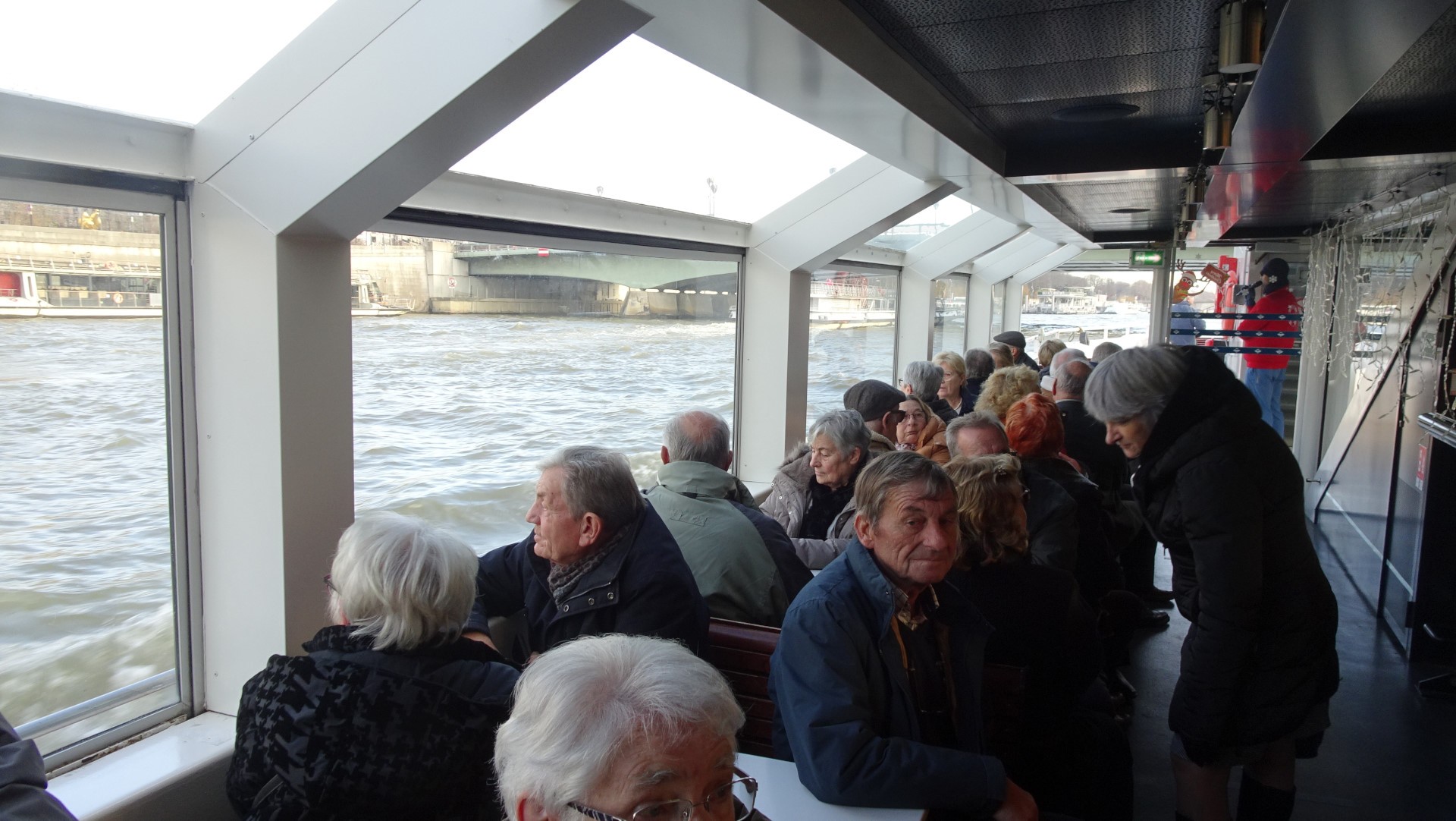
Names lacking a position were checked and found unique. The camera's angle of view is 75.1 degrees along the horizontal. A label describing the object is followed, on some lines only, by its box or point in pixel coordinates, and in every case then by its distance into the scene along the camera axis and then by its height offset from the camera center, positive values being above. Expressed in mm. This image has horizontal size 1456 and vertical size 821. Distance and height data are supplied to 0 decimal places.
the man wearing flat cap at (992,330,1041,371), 9062 -63
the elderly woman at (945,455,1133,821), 2861 -947
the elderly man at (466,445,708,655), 2600 -652
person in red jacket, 9445 -122
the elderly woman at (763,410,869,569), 3994 -630
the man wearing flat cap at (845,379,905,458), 4824 -362
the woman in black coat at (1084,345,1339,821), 2391 -521
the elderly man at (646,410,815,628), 3084 -684
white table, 2027 -1022
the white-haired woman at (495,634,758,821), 1322 -592
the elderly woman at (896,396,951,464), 5008 -494
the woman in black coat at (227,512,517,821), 1916 -807
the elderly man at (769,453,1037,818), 2053 -780
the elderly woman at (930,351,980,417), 6949 -305
